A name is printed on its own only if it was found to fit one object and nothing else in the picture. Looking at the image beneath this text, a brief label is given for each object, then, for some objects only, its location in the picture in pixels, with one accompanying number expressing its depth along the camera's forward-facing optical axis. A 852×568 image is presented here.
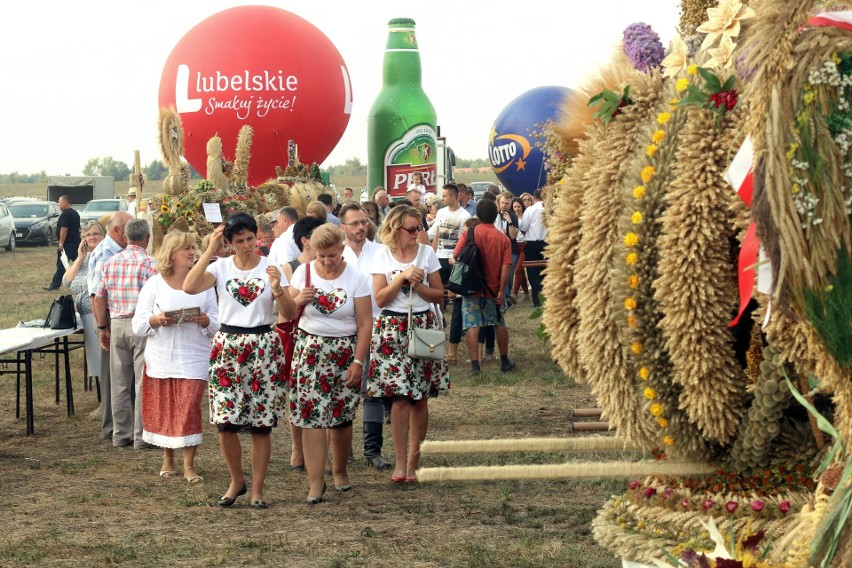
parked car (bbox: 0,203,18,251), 32.75
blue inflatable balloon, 25.91
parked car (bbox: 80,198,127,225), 35.41
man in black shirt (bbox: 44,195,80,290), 20.58
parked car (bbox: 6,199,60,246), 34.81
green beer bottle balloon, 23.69
